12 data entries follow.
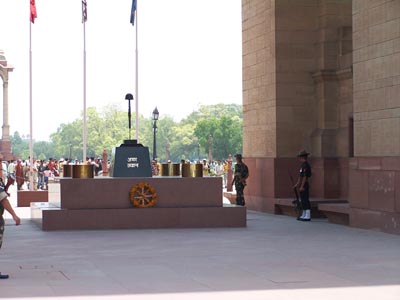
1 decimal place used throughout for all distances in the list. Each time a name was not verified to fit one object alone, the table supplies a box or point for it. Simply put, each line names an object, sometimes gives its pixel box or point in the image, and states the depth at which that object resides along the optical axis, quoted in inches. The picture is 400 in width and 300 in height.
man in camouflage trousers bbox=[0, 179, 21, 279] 474.3
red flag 1320.1
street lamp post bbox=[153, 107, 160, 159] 1779.0
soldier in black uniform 908.6
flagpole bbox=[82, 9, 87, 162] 1269.9
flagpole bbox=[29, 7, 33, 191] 1325.0
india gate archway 998.4
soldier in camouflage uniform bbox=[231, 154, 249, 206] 1061.8
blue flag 1182.9
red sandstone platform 810.2
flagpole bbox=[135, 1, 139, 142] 1158.3
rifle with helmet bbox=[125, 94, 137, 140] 1115.2
